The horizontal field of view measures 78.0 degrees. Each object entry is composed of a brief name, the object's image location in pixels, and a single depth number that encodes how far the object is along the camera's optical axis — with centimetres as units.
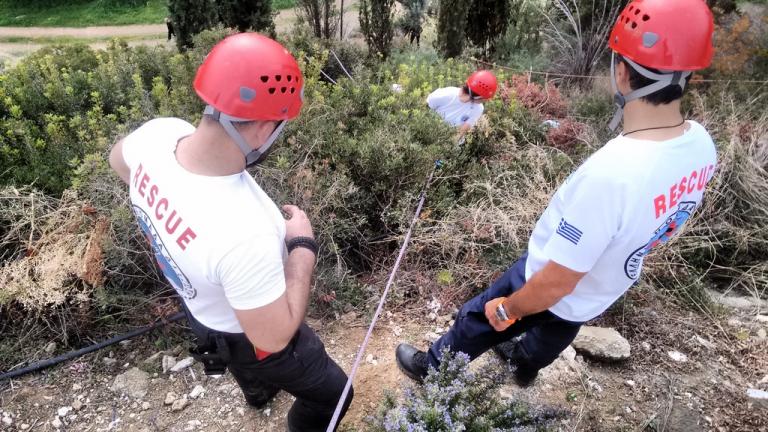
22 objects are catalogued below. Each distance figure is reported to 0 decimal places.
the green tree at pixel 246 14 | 712
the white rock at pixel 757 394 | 277
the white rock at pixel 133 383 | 267
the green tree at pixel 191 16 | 668
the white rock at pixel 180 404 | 259
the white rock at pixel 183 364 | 280
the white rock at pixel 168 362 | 281
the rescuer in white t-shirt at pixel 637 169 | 157
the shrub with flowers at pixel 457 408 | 180
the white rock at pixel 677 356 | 304
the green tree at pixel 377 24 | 837
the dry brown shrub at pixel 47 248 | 279
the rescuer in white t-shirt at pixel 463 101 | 476
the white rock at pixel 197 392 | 267
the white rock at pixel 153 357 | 285
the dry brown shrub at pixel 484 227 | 353
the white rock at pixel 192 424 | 251
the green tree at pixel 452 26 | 783
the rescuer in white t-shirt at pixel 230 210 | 141
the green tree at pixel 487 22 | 834
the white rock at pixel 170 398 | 263
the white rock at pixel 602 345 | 296
